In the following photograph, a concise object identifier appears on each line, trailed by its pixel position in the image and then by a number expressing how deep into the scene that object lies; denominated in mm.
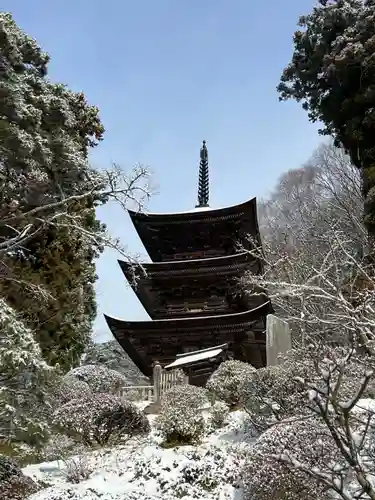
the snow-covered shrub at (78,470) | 8875
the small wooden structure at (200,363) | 16219
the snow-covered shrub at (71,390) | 11898
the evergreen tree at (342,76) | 15242
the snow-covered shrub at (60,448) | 9453
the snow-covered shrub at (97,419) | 10430
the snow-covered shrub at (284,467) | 6641
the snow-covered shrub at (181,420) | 10133
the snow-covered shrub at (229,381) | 12219
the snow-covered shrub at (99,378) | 15570
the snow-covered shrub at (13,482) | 7865
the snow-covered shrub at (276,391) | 9211
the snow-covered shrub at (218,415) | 11230
